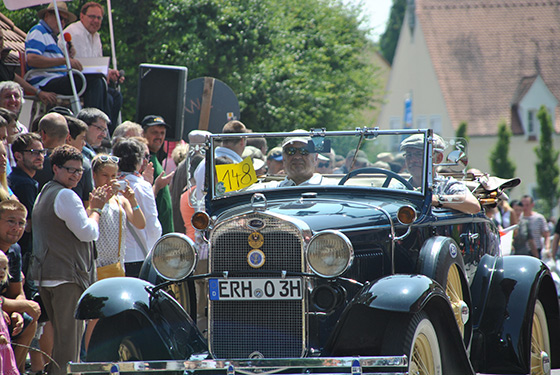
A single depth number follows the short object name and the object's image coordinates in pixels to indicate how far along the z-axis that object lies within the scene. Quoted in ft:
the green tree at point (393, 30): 402.52
